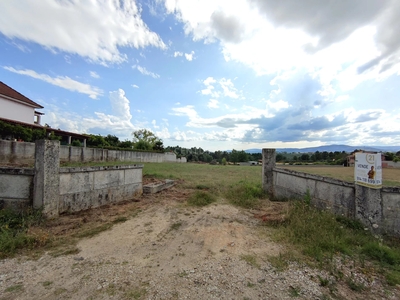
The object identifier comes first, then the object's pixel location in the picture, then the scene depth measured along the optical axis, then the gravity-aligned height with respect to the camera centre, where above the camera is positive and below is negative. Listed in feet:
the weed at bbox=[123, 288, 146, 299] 6.76 -4.85
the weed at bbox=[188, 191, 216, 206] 19.75 -4.45
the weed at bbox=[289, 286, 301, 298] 7.06 -4.86
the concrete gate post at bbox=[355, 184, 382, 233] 11.82 -2.90
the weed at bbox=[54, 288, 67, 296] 6.99 -4.93
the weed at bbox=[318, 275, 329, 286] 7.59 -4.75
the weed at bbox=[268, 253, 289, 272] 8.75 -4.81
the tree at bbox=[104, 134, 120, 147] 88.11 +6.85
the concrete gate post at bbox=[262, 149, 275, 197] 23.65 -1.50
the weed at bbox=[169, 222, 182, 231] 13.53 -4.93
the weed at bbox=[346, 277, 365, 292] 7.45 -4.83
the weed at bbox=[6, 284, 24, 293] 7.12 -4.97
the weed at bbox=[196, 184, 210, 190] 27.40 -4.28
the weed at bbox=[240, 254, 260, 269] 9.04 -4.87
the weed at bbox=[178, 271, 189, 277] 8.14 -4.89
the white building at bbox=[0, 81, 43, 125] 62.03 +15.97
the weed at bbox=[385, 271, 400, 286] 7.85 -4.79
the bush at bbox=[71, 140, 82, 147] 55.05 +2.97
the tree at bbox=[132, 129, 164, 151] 107.45 +8.21
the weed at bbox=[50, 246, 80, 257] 9.68 -4.92
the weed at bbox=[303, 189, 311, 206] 16.81 -3.43
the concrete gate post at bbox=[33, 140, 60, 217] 13.33 -1.63
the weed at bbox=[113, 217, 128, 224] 14.66 -4.91
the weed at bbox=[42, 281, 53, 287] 7.41 -4.92
